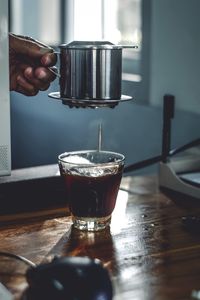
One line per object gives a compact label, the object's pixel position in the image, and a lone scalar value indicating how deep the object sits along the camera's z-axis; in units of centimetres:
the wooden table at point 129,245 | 64
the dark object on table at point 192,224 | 81
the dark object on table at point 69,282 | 56
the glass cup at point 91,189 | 78
